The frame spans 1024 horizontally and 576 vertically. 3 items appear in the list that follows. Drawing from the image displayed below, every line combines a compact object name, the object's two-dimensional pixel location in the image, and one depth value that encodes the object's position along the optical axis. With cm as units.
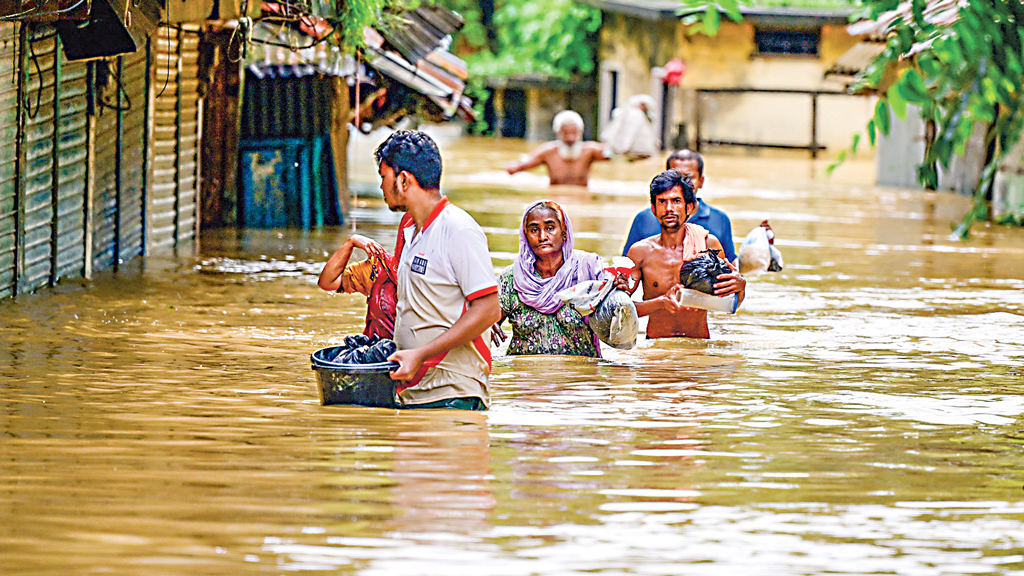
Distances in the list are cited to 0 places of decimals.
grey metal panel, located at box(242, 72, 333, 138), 3131
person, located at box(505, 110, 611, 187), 4072
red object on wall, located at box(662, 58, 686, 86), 6950
